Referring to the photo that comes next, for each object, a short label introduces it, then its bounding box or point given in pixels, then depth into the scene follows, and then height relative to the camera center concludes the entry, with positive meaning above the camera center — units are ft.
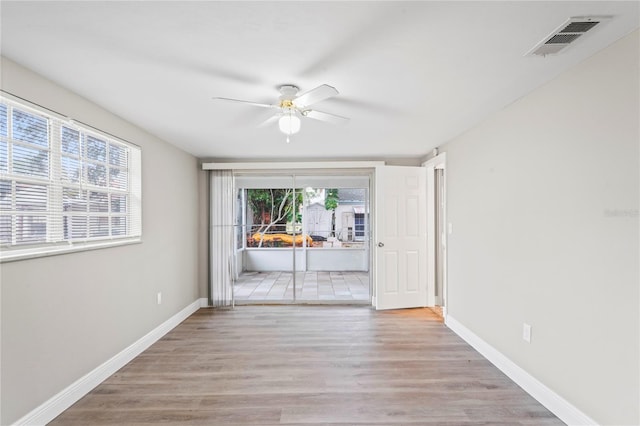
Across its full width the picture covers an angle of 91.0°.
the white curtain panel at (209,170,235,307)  15.14 -1.33
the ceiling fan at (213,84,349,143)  6.39 +2.42
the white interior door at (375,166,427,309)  14.44 -1.19
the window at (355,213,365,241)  17.14 -0.69
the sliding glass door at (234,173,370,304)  16.30 -1.15
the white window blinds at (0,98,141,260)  5.98 +0.65
